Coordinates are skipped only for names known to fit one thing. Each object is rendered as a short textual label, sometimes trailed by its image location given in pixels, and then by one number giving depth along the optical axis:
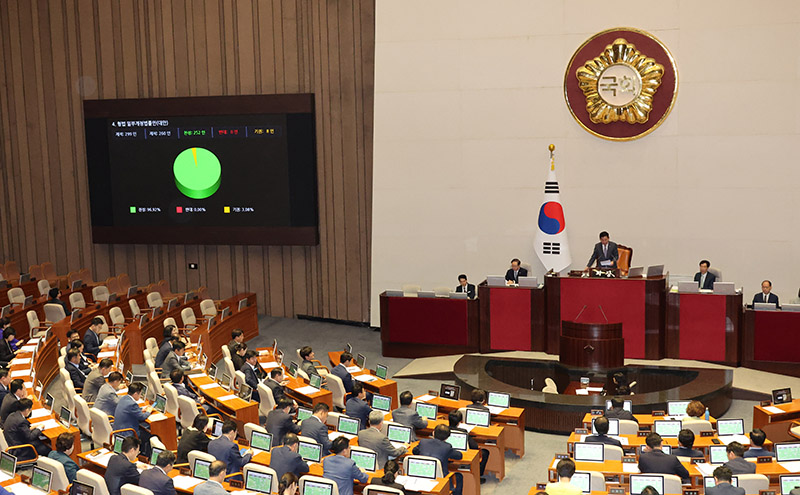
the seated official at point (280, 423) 8.81
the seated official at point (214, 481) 6.78
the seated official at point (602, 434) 8.18
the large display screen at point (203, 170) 17.12
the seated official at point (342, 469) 7.38
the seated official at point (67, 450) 7.80
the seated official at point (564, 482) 6.85
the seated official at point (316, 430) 8.45
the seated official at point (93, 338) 12.66
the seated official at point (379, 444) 8.25
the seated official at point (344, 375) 11.12
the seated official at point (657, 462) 7.50
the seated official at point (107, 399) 9.56
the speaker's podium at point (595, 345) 12.18
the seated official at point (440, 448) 8.00
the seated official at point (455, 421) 8.62
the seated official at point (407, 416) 9.08
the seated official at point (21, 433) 8.66
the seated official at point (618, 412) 9.20
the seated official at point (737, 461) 7.39
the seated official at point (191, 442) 8.08
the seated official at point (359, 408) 9.56
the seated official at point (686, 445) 7.93
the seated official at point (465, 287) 14.34
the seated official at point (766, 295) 12.70
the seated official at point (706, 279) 13.24
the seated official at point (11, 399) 9.23
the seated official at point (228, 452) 7.85
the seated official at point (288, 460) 7.56
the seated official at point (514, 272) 14.07
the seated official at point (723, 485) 6.61
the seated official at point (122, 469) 7.29
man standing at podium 13.77
